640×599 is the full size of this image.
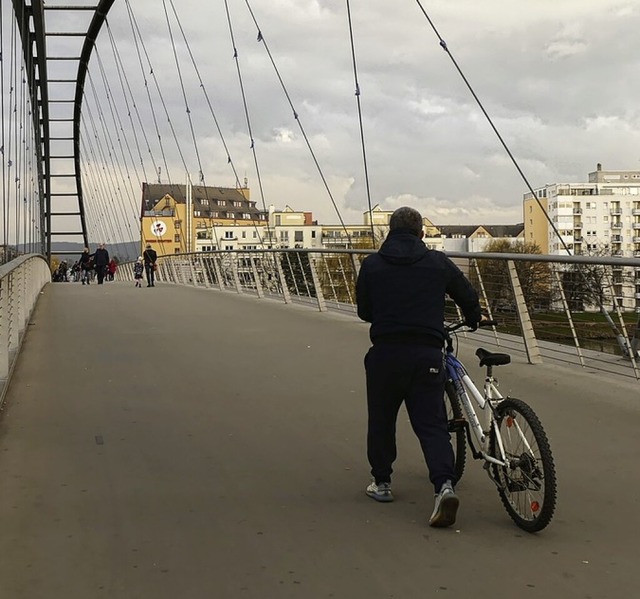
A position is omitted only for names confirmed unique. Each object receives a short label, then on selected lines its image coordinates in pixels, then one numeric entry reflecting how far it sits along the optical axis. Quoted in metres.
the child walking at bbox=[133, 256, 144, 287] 32.53
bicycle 4.28
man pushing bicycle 4.61
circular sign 37.56
